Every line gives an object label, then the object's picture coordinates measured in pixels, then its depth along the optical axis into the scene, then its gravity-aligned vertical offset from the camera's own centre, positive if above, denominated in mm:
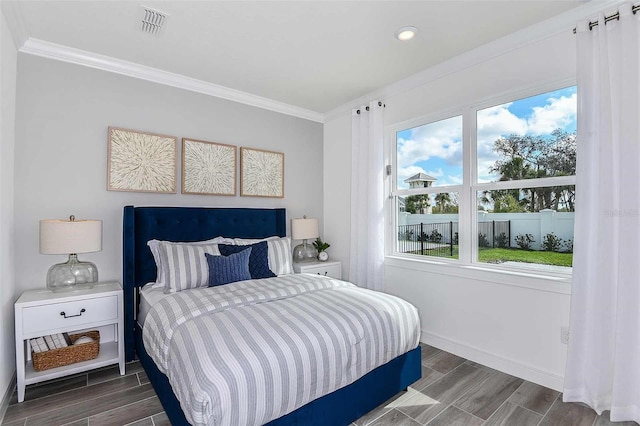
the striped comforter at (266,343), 1422 -698
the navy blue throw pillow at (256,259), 2924 -418
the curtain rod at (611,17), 1921 +1262
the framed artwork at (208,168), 3311 +517
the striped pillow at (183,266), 2602 -438
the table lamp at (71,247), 2328 -240
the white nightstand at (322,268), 3680 -640
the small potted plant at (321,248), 4035 -437
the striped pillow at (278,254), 3212 -411
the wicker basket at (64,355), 2301 -1069
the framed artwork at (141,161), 2898 +514
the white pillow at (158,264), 2701 -429
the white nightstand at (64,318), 2178 -764
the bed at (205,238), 1780 -624
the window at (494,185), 2436 +273
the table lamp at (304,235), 3869 -248
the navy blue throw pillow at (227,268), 2672 -465
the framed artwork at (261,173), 3732 +513
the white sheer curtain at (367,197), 3570 +211
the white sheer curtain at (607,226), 1918 -68
